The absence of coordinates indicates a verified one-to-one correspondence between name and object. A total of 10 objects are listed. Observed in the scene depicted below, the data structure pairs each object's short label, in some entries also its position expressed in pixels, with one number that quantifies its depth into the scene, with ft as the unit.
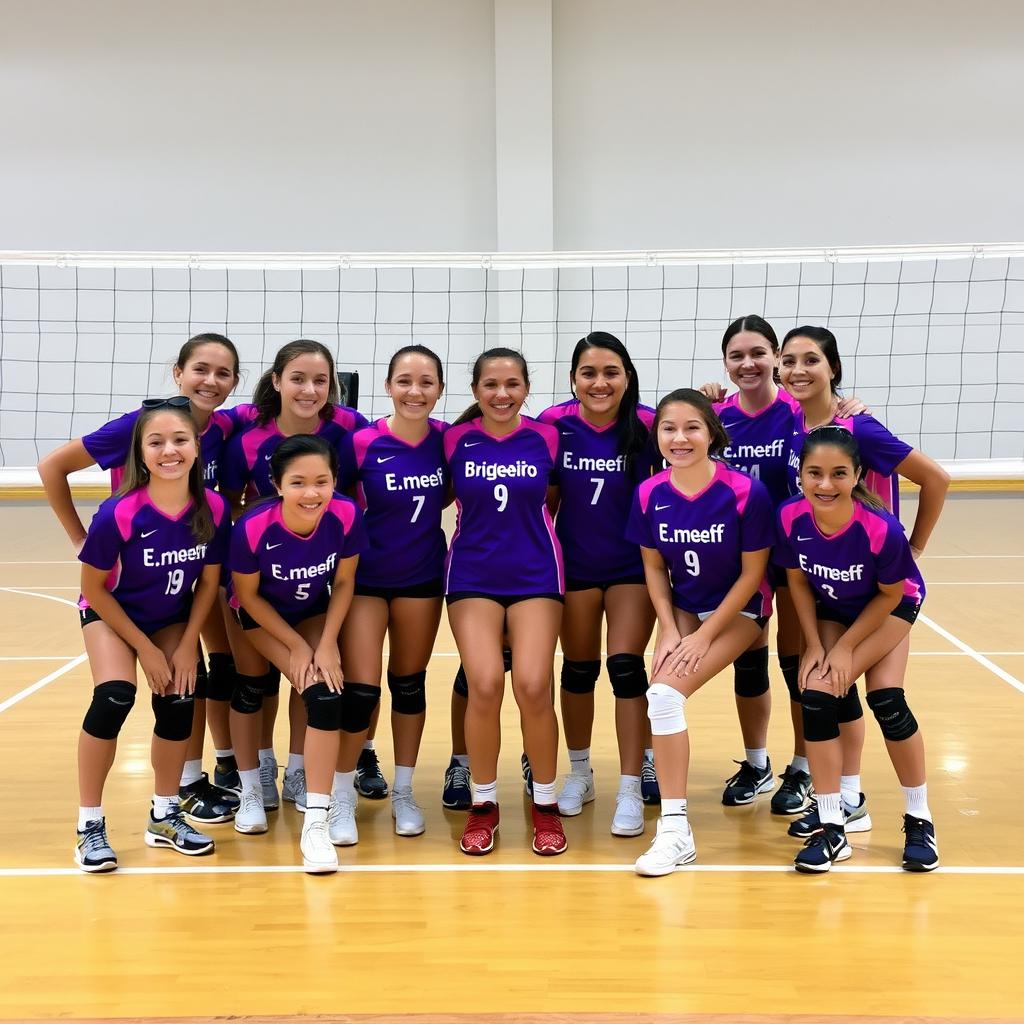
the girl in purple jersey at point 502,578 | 10.68
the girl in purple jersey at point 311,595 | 10.46
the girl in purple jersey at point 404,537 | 11.29
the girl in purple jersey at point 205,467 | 11.18
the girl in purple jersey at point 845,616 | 10.07
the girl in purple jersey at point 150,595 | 10.25
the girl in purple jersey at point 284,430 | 11.29
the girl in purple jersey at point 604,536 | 11.35
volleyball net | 34.17
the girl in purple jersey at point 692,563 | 10.45
